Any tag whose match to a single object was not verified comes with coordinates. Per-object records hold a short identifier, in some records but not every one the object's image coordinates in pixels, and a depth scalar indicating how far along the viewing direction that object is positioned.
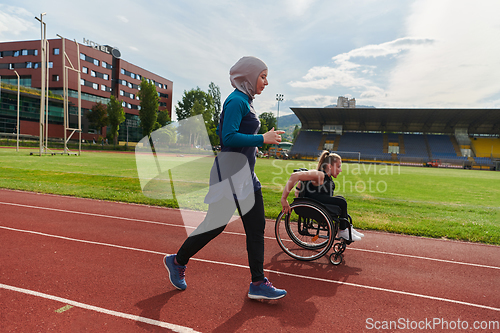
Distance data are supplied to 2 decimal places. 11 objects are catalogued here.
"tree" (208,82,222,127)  66.31
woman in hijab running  2.37
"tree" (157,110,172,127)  59.66
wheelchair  3.77
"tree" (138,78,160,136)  47.97
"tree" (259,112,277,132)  107.62
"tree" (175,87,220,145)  58.97
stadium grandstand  49.03
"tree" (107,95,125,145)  45.31
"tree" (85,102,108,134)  48.09
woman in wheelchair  3.76
